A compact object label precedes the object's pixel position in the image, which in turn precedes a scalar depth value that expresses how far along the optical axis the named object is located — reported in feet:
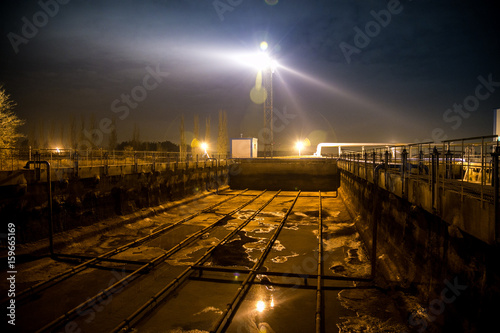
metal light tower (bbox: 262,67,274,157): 142.51
